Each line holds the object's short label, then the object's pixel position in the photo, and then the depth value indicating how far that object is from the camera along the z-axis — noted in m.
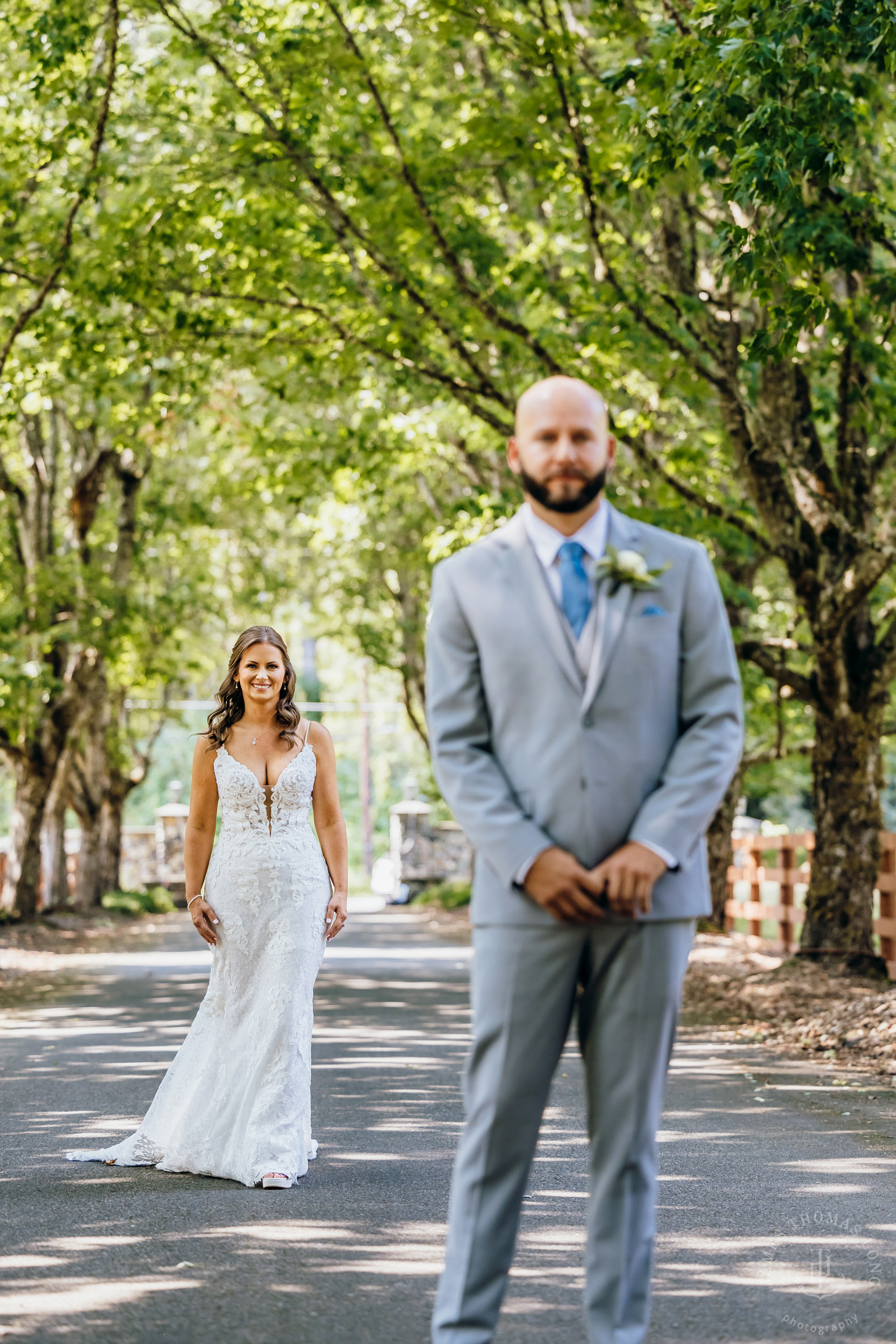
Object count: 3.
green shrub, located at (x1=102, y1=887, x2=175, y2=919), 32.66
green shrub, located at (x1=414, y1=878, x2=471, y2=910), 35.94
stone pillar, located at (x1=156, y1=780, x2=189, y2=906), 48.72
